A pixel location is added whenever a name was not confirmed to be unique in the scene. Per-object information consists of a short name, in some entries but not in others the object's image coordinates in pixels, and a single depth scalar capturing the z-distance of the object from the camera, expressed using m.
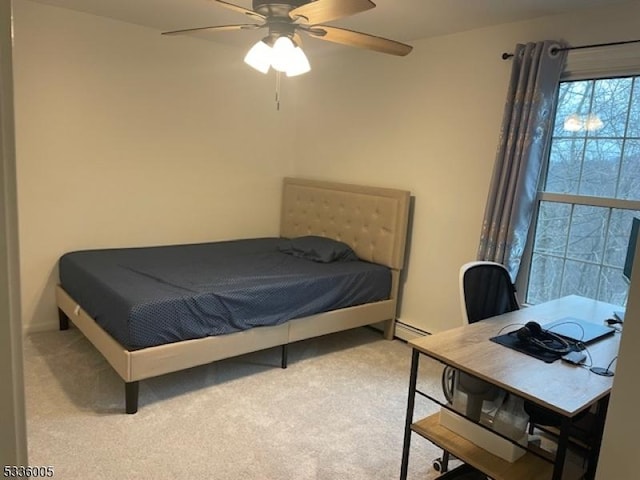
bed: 2.64
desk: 1.57
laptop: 2.12
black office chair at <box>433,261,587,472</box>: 2.39
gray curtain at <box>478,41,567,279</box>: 2.88
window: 2.75
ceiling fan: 2.12
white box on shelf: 1.79
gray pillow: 3.86
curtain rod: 2.62
